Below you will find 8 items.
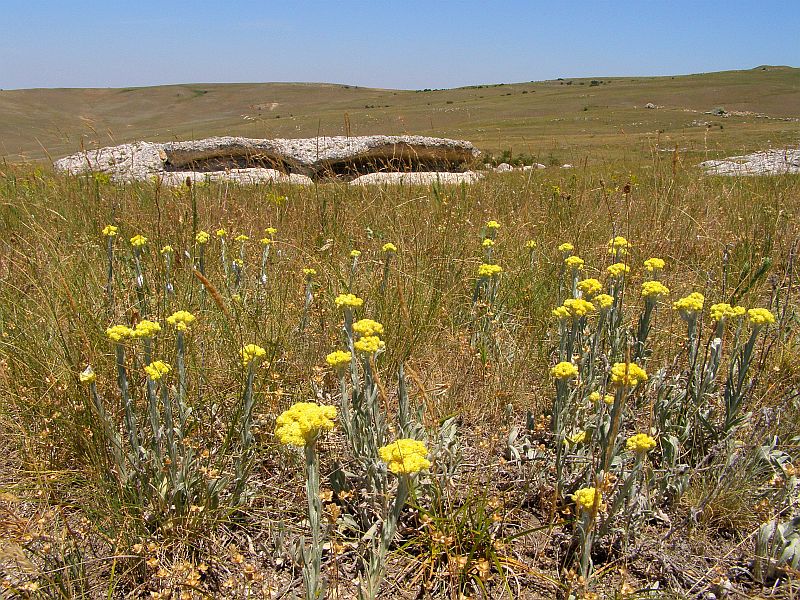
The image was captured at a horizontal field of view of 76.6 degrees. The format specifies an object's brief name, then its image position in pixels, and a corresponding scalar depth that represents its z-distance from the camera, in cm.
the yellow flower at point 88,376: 158
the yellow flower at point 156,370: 161
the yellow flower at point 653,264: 236
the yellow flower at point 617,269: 242
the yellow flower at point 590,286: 227
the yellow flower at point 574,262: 258
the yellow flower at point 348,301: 193
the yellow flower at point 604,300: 204
